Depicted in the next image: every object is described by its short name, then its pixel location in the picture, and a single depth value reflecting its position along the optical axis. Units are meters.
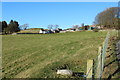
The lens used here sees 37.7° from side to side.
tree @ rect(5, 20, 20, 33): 92.75
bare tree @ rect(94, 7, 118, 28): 80.28
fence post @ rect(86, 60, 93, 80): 3.53
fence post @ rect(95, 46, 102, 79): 5.05
